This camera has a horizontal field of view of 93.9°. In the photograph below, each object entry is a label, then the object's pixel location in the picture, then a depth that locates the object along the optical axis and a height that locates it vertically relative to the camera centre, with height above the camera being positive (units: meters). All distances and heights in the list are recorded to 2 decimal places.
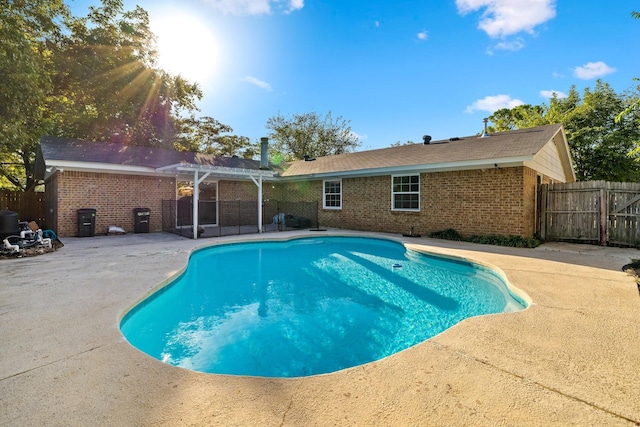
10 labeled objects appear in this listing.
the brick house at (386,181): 9.37 +1.14
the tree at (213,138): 26.14 +6.73
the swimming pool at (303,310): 3.36 -1.56
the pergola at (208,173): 10.00 +1.43
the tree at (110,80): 15.69 +7.30
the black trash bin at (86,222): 10.40 -0.39
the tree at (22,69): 8.80 +4.38
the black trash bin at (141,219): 11.68 -0.32
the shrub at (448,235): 10.17 -0.83
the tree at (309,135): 29.73 +7.65
